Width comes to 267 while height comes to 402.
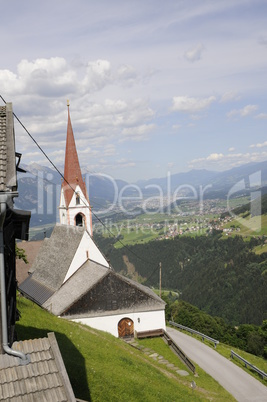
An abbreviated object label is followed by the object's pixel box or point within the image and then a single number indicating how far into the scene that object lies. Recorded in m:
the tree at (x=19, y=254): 21.15
